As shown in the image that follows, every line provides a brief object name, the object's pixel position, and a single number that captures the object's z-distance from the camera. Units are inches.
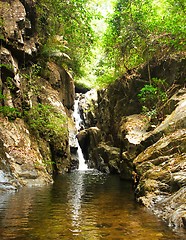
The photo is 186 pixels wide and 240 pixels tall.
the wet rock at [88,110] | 1189.1
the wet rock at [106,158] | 805.9
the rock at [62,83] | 888.3
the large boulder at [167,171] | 253.6
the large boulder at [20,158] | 423.4
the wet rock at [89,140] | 1001.6
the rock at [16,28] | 622.9
